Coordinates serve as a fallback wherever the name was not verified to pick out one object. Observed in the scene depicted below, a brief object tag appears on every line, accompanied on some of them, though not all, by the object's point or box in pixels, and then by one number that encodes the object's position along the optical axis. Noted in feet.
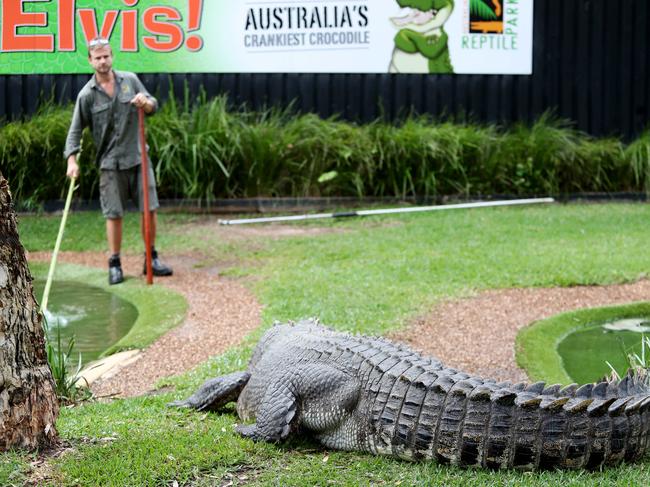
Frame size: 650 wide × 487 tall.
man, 24.36
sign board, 37.76
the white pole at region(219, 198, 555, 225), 31.94
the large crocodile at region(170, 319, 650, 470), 10.42
